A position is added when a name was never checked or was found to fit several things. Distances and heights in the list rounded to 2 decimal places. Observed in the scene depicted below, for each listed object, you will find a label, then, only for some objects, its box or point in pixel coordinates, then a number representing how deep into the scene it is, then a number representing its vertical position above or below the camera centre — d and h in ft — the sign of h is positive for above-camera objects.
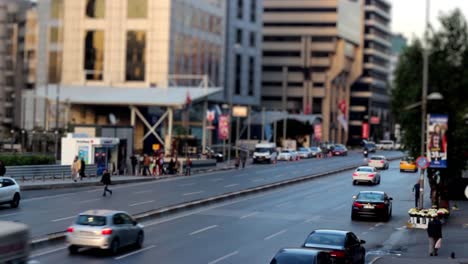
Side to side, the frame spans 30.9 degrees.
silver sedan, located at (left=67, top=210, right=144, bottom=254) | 79.51 -9.48
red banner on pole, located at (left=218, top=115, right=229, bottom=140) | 280.92 +2.04
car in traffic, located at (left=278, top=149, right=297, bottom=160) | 312.87 -6.79
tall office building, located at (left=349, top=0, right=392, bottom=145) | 619.26 +39.93
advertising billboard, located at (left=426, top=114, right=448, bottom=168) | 115.65 +0.14
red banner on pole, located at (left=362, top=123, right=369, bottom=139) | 571.77 +5.50
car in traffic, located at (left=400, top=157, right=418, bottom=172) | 247.09 -7.84
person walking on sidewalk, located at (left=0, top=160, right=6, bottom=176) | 146.98 -7.01
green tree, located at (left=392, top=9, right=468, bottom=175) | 129.90 +9.64
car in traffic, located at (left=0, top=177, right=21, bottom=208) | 118.32 -8.93
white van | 286.87 -5.74
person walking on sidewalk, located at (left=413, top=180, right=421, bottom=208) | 134.81 -8.08
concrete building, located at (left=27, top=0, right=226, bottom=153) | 339.16 +34.60
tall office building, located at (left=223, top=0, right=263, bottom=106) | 419.33 +43.10
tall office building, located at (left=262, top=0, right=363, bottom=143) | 545.03 +53.57
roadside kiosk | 189.26 -4.10
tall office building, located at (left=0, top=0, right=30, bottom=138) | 416.87 +35.74
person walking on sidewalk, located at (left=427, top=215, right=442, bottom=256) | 90.38 -9.94
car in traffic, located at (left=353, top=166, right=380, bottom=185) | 194.39 -8.37
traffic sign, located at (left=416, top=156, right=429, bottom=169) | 114.32 -2.90
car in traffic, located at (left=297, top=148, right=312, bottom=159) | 326.98 -6.10
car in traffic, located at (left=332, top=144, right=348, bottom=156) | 364.58 -5.51
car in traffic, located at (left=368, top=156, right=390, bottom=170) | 252.42 -6.80
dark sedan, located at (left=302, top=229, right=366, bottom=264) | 72.95 -9.42
